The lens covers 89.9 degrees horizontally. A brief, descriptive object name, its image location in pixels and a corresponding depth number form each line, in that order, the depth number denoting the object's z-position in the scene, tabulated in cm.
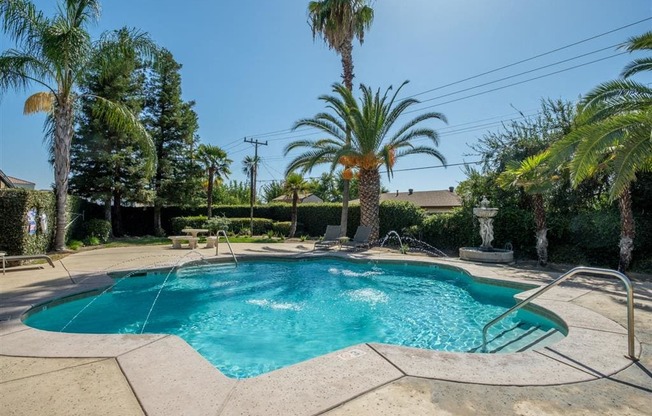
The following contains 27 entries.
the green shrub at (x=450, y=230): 1414
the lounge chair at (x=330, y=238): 1518
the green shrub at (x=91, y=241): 1680
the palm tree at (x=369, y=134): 1579
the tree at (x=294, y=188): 2231
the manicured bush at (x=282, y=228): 2345
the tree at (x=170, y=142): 2367
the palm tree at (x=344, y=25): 1847
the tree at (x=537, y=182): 1016
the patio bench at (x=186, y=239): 1481
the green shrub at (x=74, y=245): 1462
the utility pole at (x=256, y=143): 2895
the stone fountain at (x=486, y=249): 1123
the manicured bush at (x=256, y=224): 2430
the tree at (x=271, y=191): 5319
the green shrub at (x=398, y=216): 1745
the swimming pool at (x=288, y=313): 525
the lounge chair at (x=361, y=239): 1498
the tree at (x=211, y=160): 2461
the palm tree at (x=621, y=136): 729
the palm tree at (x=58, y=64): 1096
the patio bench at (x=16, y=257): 795
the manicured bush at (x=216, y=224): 1991
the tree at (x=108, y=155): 2009
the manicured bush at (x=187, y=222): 2406
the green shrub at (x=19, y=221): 992
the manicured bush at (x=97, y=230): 1781
